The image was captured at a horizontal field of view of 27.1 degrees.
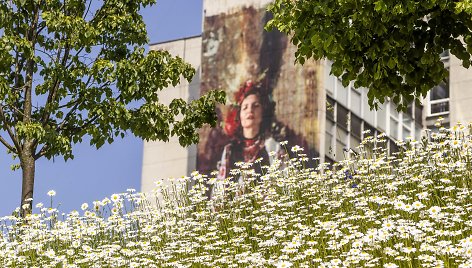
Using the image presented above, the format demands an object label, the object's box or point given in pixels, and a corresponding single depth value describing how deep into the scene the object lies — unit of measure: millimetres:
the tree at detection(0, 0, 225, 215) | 20594
